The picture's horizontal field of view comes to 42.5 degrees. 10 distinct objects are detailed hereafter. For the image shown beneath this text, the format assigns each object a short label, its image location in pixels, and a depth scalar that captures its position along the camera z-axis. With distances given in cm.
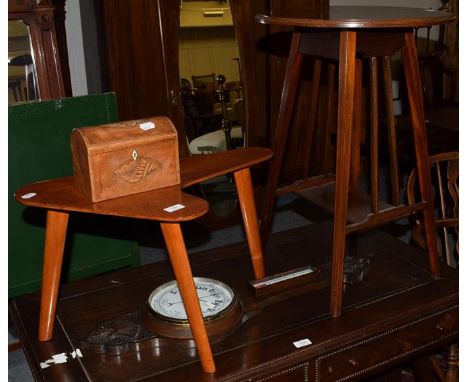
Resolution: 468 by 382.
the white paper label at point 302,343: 158
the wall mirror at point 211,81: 328
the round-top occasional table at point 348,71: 156
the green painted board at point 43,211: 240
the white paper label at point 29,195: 146
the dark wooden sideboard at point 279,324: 152
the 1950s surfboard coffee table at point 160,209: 139
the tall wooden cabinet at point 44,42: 274
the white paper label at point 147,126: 151
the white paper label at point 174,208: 137
